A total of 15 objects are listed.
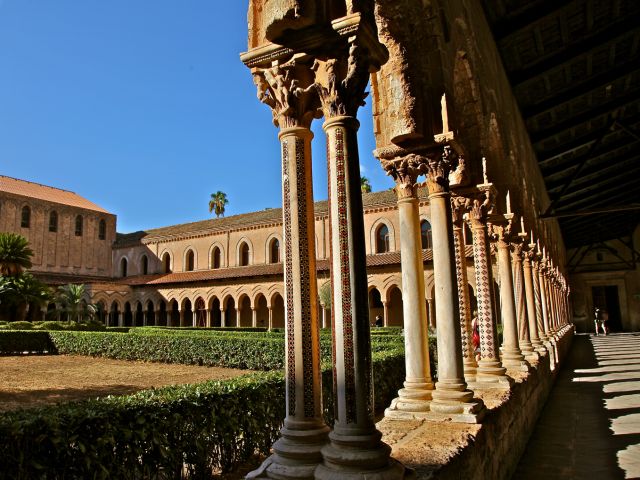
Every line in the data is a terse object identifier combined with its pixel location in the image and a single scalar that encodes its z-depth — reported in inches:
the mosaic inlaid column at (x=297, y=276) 116.4
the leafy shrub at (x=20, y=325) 994.1
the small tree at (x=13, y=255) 1283.2
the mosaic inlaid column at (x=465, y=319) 253.3
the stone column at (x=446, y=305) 177.6
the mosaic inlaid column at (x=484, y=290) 251.8
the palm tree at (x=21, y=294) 1200.8
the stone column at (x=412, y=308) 184.1
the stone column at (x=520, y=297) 390.6
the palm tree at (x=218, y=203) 2341.3
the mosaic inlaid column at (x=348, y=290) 106.4
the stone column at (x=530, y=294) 446.3
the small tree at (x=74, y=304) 1390.3
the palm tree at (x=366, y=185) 1914.4
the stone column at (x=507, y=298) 312.0
